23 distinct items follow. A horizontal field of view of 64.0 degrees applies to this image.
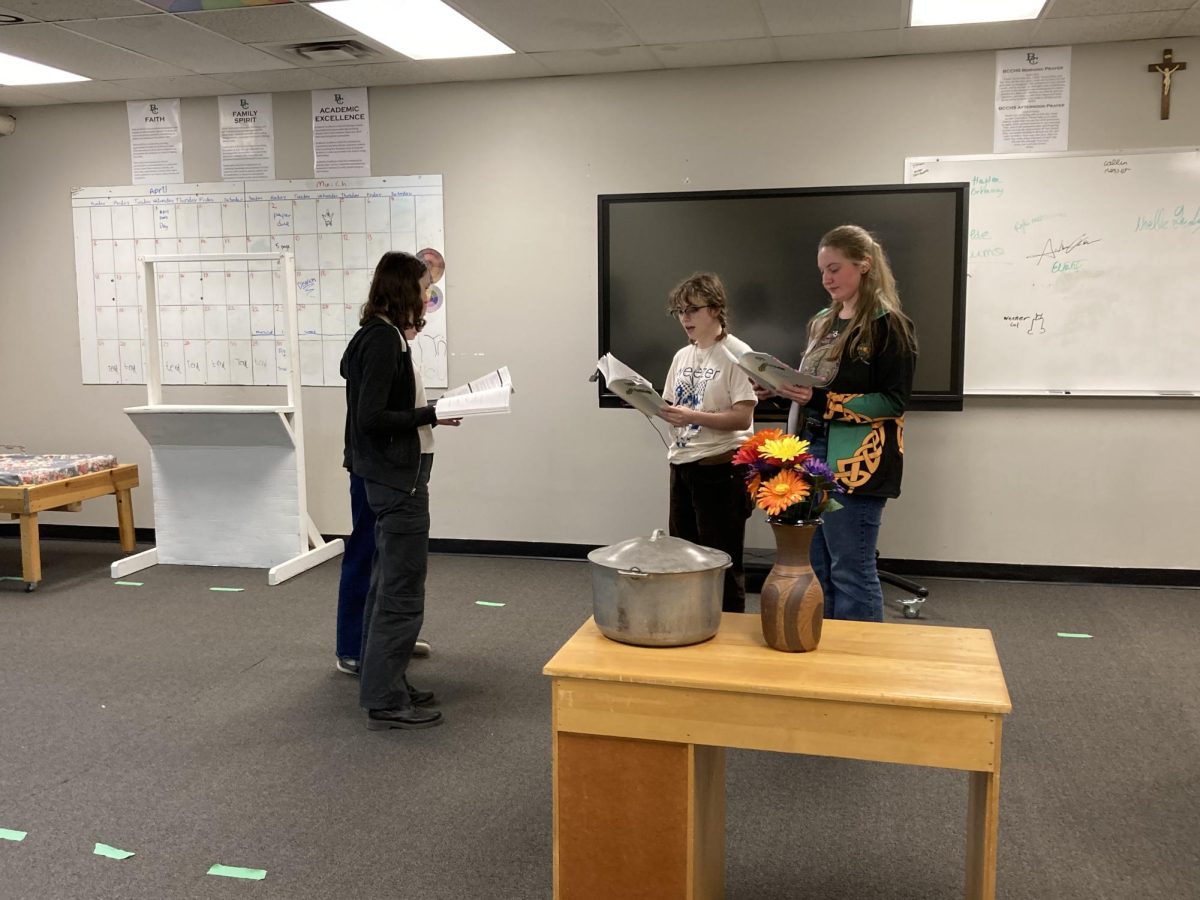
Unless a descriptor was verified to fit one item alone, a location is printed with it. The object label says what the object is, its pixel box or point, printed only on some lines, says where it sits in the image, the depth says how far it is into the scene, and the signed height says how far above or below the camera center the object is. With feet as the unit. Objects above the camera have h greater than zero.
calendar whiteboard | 16.02 +1.07
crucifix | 13.01 +3.49
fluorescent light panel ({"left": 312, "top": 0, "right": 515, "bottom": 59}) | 11.85 +3.99
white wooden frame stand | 14.88 -2.34
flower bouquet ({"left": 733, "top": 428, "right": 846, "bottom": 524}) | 5.47 -0.87
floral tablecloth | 14.17 -2.06
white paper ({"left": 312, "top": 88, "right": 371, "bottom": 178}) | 15.90 +3.30
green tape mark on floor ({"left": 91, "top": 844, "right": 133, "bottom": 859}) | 6.91 -3.74
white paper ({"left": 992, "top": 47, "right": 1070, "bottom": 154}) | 13.47 +3.22
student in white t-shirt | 9.48 -0.92
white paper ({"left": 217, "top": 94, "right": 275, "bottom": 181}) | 16.28 +3.32
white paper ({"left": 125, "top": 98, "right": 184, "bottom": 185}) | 16.62 +3.32
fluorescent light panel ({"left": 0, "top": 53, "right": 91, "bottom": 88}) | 14.30 +4.00
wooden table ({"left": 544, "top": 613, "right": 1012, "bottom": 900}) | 4.83 -2.04
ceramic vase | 5.43 -1.51
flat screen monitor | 13.43 +0.99
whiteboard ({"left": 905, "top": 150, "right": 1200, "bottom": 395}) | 13.41 +0.82
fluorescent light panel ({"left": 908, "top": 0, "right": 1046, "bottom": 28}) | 11.82 +3.96
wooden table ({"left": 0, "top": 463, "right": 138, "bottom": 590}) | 13.98 -2.51
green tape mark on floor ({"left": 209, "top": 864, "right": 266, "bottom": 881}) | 6.63 -3.73
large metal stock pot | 5.38 -1.47
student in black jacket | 8.50 -1.16
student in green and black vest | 8.04 -0.59
